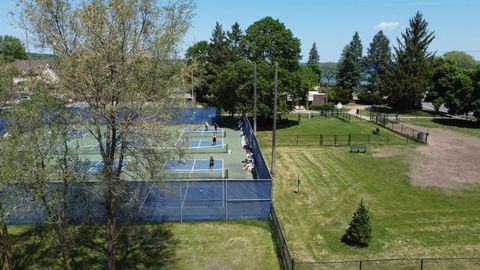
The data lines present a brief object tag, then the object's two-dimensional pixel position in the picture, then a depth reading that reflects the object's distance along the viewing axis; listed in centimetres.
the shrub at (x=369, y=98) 6781
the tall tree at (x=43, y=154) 1015
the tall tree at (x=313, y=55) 13050
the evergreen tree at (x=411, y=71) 5572
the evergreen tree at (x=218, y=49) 6359
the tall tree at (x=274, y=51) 4088
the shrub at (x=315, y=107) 6257
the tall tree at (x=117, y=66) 1032
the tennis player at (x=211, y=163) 2672
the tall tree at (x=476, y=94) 4259
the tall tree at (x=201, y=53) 7019
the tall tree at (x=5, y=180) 1012
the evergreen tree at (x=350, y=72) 7569
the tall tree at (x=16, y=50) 7360
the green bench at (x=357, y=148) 3238
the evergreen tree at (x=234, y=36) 6800
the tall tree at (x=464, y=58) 10812
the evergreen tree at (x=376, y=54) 8569
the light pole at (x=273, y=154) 2524
